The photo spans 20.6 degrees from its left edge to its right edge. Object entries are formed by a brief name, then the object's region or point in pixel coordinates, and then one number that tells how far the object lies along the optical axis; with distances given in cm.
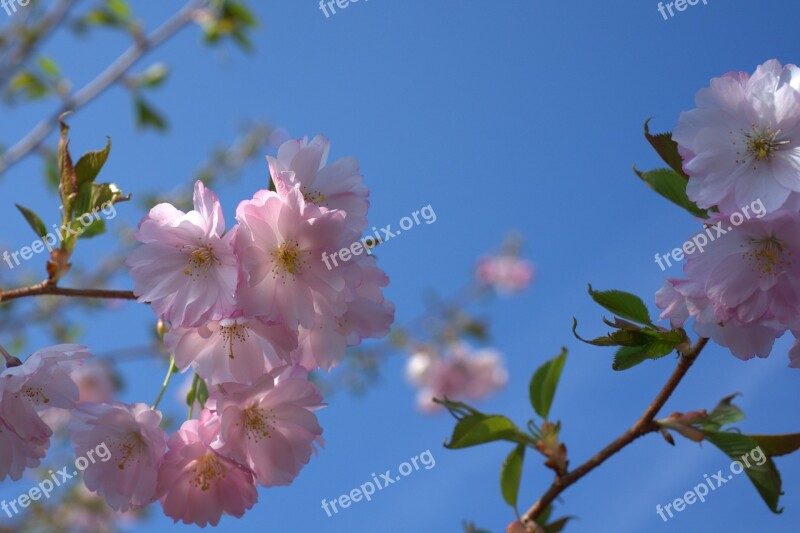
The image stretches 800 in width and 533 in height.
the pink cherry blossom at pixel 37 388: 87
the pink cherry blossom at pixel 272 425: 87
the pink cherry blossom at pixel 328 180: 88
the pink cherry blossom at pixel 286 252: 85
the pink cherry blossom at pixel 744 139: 84
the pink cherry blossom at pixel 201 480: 87
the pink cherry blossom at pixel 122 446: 88
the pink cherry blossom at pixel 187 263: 85
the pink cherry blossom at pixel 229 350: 86
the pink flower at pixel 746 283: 83
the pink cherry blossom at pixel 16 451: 88
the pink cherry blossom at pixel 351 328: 87
